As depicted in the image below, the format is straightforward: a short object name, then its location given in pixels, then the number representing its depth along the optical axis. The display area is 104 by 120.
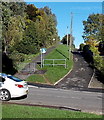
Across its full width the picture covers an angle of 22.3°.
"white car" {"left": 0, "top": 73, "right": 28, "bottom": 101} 13.34
